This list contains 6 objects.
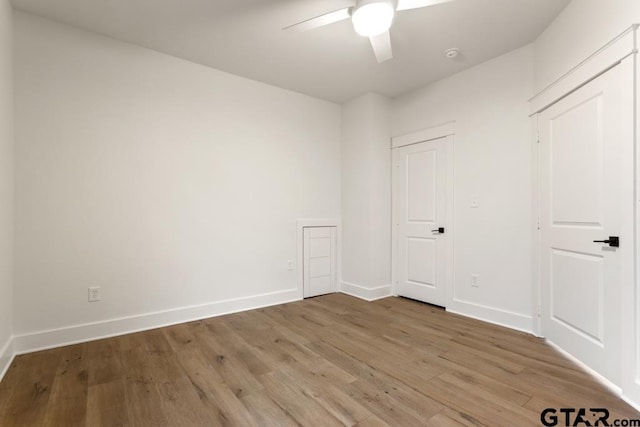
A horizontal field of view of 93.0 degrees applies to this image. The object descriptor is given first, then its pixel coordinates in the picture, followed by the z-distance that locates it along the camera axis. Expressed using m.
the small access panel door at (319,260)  4.11
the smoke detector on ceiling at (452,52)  2.95
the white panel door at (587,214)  1.91
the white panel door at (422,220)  3.66
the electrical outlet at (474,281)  3.27
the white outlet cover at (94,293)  2.68
